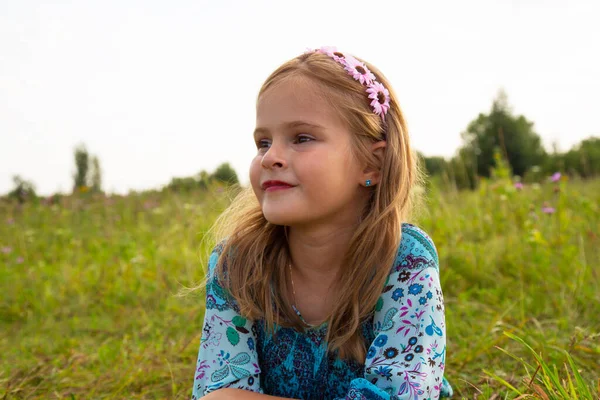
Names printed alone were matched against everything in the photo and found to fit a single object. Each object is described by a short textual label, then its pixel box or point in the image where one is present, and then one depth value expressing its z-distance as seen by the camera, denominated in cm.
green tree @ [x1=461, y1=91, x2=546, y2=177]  2064
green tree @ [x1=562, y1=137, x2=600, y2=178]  1783
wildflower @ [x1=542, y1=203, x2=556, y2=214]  389
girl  165
